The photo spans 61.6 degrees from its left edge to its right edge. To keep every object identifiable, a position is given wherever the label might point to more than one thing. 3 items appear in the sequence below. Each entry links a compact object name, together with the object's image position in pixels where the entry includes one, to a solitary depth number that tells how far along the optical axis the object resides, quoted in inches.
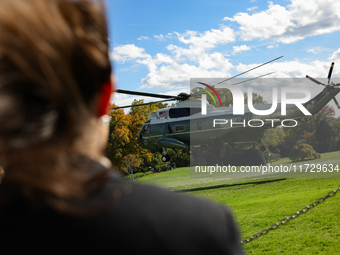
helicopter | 670.5
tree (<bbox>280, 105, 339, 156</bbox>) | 1118.4
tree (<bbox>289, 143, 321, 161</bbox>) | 1027.9
